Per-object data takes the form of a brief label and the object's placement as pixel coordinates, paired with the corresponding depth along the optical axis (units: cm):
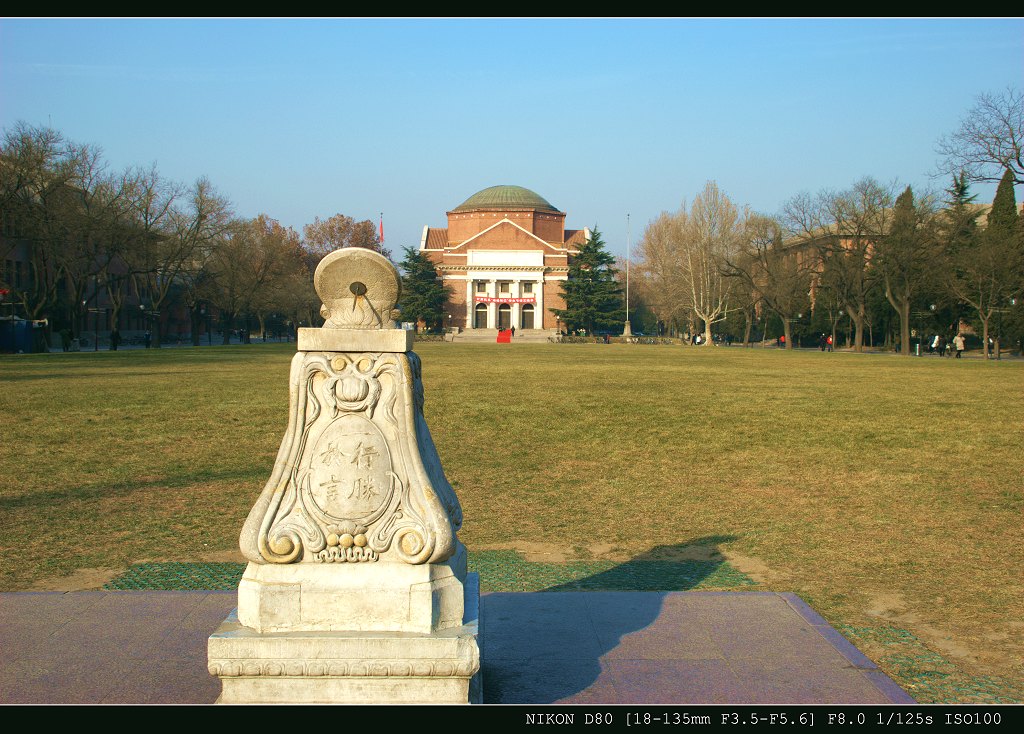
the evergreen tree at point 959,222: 5216
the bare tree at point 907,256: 5175
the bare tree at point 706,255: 7456
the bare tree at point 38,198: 4056
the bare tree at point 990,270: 4397
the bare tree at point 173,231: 5141
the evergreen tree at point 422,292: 9000
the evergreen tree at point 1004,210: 5094
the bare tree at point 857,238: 5812
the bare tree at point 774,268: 6700
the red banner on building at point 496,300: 9769
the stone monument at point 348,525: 346
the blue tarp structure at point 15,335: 4266
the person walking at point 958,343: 4947
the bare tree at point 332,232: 9812
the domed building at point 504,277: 9806
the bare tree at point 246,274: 6119
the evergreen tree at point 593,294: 8569
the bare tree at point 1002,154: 3784
